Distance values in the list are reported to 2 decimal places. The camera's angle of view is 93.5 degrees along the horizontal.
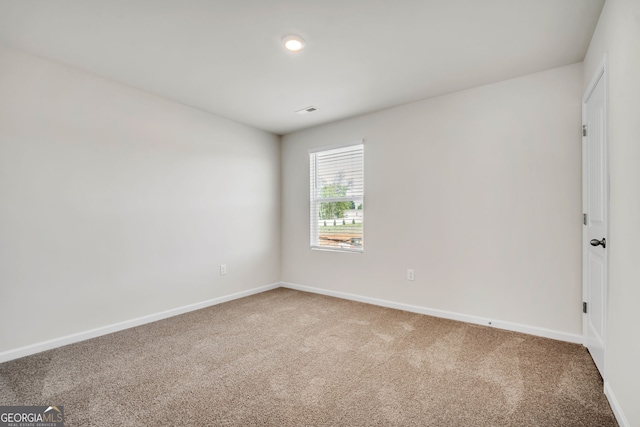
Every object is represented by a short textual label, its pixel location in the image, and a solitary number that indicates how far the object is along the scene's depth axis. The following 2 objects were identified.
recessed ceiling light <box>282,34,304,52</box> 2.23
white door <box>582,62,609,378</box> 1.99
